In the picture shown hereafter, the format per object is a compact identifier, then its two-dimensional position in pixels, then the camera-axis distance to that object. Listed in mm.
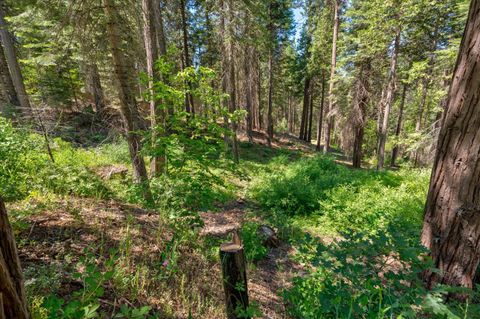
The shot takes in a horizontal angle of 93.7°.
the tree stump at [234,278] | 2156
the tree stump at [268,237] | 4547
